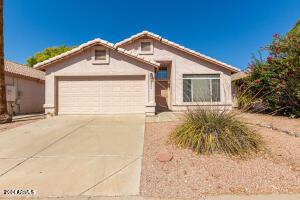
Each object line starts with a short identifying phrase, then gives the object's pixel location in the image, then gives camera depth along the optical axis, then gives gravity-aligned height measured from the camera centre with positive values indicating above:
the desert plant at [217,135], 4.63 -0.89
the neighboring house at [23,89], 12.73 +0.88
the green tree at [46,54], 33.38 +8.29
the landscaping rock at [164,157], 4.39 -1.33
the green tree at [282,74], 9.62 +1.41
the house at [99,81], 10.87 +1.11
